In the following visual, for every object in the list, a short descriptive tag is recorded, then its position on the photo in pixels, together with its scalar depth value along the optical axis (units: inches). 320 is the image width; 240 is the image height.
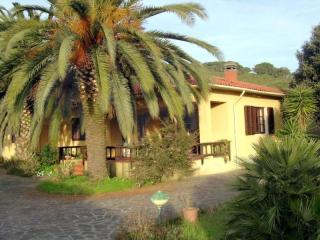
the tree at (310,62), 732.7
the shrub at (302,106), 693.9
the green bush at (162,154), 542.9
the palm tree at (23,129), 701.8
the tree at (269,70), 2874.5
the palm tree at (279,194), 179.8
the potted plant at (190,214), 309.9
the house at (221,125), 660.1
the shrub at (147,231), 265.7
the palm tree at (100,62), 460.8
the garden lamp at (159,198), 292.0
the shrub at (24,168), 746.8
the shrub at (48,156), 796.6
